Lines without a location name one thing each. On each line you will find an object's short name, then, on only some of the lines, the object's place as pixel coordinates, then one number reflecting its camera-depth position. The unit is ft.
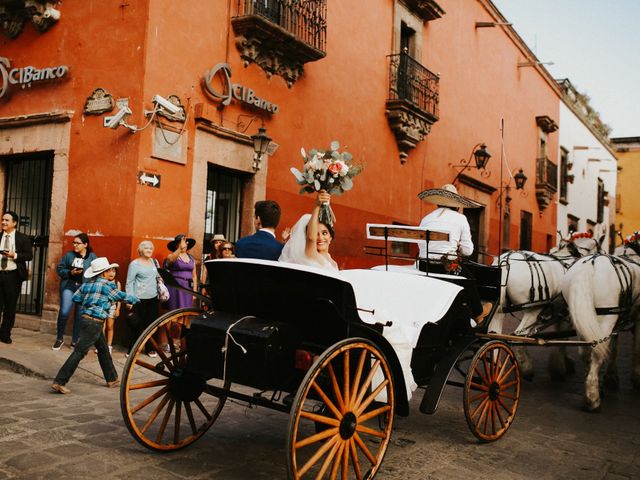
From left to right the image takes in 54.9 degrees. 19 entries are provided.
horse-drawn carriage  10.51
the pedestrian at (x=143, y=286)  23.52
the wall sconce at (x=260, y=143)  28.58
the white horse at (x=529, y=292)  21.59
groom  14.42
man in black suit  24.75
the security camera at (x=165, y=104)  24.59
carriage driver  18.95
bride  13.28
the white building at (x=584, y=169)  79.51
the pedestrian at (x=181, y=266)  24.67
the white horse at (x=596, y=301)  17.95
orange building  25.09
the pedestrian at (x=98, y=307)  18.42
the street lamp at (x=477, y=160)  47.42
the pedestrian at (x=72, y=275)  23.73
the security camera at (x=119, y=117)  24.25
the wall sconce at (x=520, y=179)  57.88
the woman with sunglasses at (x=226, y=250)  26.25
